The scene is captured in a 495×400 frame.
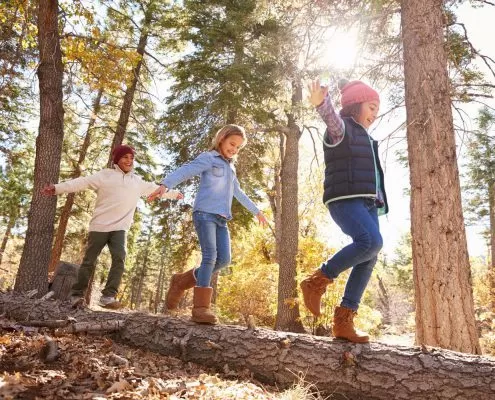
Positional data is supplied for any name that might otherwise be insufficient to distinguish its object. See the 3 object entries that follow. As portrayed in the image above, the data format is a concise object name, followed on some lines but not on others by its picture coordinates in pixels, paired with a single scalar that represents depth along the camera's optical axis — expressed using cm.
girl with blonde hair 387
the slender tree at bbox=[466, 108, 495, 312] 2161
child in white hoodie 522
